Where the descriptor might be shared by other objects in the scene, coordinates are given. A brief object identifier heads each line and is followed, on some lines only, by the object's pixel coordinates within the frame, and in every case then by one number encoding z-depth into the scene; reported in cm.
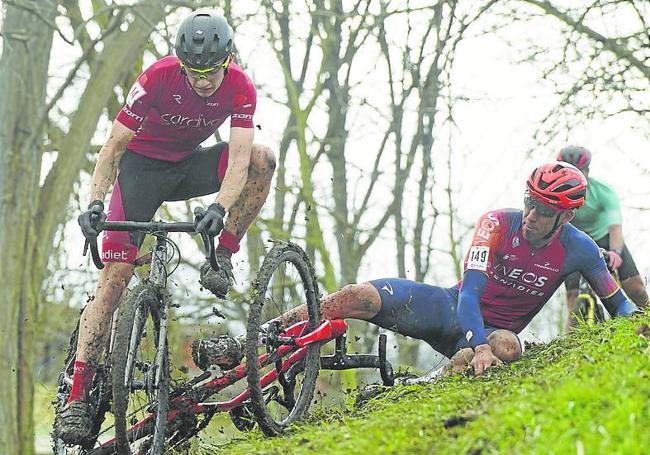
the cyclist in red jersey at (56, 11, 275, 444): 1240
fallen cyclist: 1387
